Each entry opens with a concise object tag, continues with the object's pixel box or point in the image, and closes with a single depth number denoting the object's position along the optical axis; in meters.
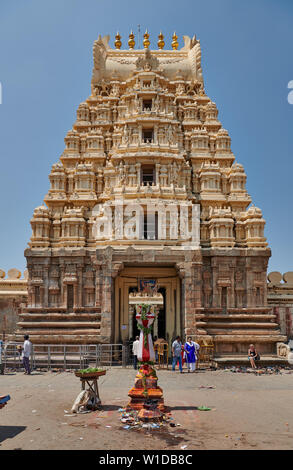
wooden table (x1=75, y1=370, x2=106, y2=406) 11.97
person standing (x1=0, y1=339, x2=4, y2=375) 19.66
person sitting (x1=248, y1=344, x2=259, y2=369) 20.72
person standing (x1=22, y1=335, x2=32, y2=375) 19.16
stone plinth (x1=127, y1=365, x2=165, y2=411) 11.58
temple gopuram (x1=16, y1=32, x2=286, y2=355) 23.06
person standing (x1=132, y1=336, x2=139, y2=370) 19.21
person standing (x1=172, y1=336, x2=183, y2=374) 19.77
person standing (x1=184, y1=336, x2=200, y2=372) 19.84
